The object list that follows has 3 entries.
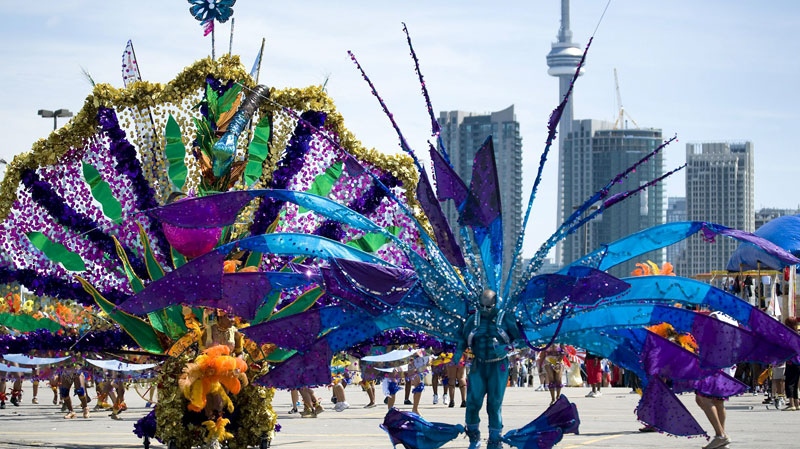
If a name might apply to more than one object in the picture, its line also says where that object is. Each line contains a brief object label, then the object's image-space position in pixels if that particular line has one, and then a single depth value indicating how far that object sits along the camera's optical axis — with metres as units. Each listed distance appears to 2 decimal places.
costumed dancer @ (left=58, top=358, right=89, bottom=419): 24.55
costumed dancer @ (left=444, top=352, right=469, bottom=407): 25.96
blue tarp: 33.91
